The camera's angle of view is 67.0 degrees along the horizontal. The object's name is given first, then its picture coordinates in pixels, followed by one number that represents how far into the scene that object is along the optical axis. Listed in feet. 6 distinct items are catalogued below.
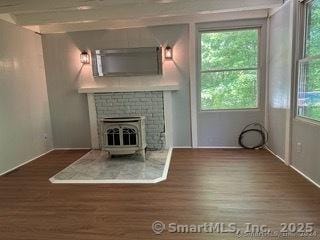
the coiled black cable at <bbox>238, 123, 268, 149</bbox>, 14.80
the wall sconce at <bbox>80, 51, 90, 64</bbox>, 15.14
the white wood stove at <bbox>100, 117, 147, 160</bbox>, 12.84
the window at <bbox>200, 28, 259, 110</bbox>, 14.40
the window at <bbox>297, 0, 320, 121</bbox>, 9.48
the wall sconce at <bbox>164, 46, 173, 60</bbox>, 14.56
